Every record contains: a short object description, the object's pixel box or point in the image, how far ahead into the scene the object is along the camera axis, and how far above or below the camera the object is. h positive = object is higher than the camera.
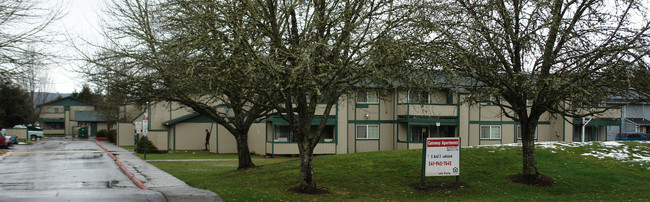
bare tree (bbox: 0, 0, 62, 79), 12.98 +1.64
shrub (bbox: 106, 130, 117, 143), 55.73 -2.98
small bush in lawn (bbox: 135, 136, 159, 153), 36.84 -2.74
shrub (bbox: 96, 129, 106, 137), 70.09 -3.34
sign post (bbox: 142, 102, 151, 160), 31.56 -1.01
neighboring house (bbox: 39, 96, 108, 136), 93.00 -1.49
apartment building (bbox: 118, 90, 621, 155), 36.84 -1.53
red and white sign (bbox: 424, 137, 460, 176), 16.22 -1.47
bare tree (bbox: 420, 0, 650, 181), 14.02 +1.63
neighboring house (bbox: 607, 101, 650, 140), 64.25 -1.30
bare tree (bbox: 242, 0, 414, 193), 12.56 +1.51
